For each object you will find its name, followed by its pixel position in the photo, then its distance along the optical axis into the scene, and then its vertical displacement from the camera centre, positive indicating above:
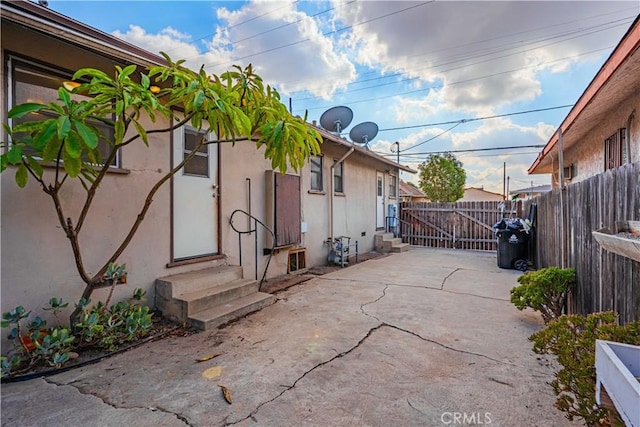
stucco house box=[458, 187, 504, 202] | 41.00 +2.12
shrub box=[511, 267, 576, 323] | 3.45 -0.95
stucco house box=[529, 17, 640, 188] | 2.85 +1.38
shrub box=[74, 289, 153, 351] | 2.97 -1.16
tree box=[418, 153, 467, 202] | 21.52 +2.40
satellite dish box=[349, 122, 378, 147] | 10.02 +2.61
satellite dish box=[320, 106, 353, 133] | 8.67 +2.68
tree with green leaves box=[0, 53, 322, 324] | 2.32 +0.84
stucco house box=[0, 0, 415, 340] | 2.85 +0.03
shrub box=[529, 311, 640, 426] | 1.44 -0.78
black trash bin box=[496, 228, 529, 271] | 7.38 -0.90
